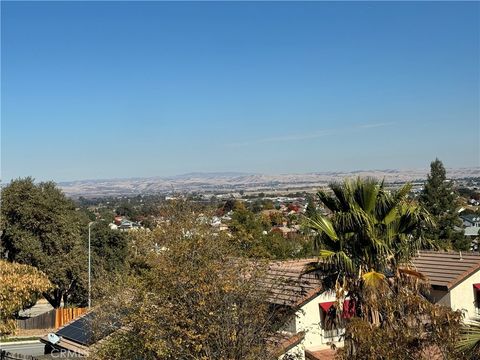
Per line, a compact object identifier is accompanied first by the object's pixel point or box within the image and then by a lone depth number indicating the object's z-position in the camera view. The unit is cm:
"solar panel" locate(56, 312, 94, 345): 1827
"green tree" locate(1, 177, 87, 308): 3597
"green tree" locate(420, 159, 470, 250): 4812
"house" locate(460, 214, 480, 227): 9543
